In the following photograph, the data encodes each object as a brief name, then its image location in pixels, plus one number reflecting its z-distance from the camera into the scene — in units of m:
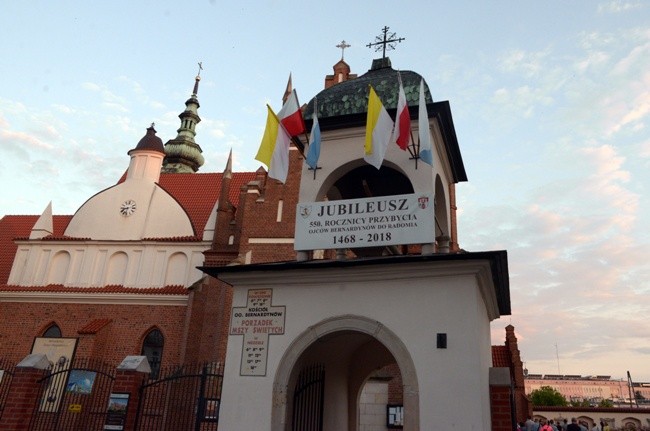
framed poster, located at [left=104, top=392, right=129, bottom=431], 9.57
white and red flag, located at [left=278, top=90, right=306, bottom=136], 9.78
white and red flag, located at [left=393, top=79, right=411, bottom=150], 8.81
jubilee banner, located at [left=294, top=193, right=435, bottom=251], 8.54
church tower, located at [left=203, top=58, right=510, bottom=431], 7.59
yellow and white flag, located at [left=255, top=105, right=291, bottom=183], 9.79
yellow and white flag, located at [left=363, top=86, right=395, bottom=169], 8.77
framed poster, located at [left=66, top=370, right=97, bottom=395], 12.70
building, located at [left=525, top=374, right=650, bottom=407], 142.62
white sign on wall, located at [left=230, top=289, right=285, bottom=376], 8.55
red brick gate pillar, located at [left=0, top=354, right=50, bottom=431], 10.25
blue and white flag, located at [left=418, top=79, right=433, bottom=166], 8.76
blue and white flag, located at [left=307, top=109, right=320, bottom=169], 9.55
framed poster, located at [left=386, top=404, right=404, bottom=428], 18.36
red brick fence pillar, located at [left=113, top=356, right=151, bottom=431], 9.68
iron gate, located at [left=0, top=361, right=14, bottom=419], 10.96
